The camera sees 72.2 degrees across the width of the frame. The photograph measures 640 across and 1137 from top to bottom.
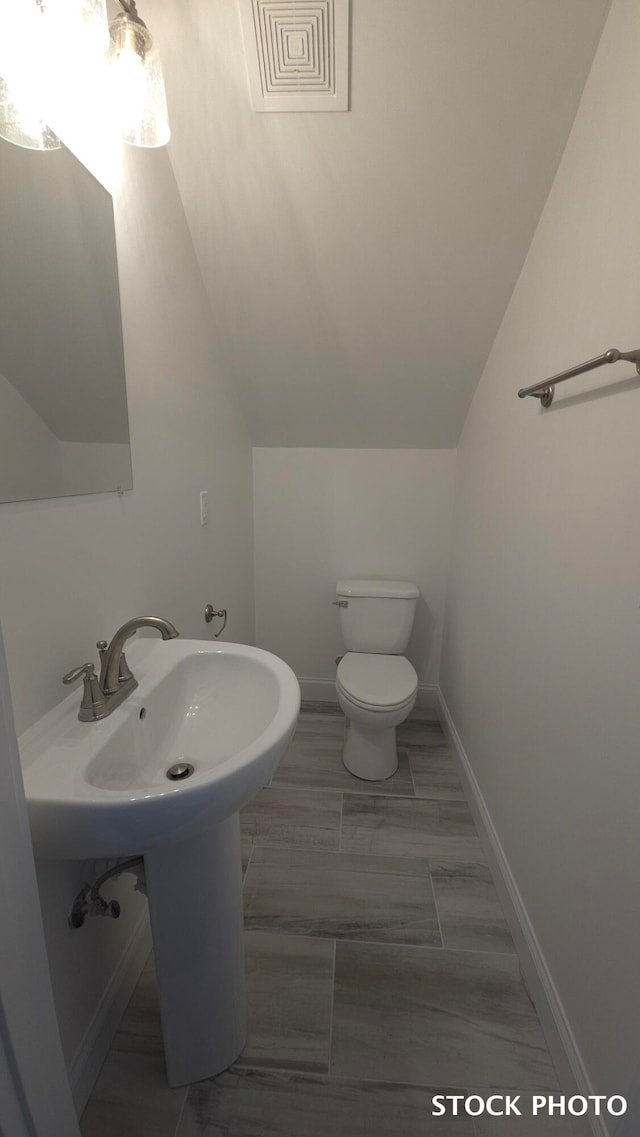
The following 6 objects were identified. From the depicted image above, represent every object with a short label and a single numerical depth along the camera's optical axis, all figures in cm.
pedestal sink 60
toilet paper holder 154
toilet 171
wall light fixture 66
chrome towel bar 78
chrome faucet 80
